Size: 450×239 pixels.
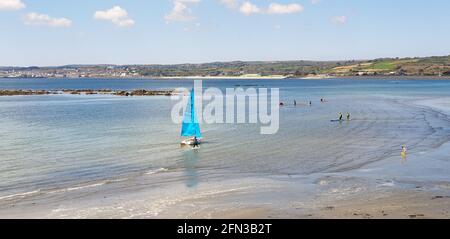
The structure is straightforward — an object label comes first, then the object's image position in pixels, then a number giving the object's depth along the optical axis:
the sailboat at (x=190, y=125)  42.45
